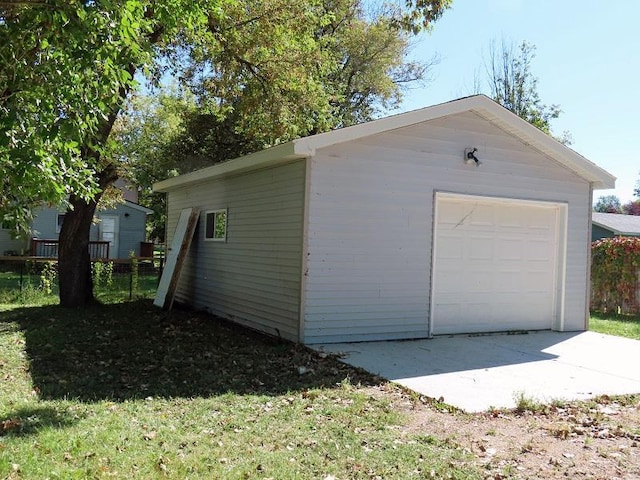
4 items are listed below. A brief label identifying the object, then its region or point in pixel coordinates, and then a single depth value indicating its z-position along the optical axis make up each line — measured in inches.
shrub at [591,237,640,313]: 534.9
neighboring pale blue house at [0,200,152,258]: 866.1
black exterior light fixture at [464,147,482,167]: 342.0
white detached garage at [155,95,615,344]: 305.7
